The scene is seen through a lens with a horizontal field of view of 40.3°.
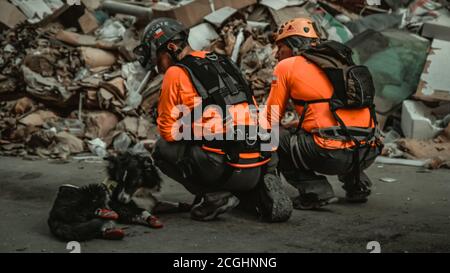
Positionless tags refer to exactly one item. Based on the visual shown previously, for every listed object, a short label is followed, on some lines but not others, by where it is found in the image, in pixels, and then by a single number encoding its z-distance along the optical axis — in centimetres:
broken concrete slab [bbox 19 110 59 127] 745
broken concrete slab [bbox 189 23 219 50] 803
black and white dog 378
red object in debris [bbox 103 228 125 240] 377
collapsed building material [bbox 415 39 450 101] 745
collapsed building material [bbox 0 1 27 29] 885
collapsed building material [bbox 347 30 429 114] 759
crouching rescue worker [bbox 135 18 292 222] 410
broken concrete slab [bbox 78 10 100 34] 870
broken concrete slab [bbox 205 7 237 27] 812
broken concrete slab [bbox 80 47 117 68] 803
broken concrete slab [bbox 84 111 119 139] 741
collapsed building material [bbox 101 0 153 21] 839
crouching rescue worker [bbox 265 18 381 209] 434
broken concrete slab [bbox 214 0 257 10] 840
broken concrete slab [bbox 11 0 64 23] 917
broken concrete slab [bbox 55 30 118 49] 818
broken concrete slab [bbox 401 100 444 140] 714
